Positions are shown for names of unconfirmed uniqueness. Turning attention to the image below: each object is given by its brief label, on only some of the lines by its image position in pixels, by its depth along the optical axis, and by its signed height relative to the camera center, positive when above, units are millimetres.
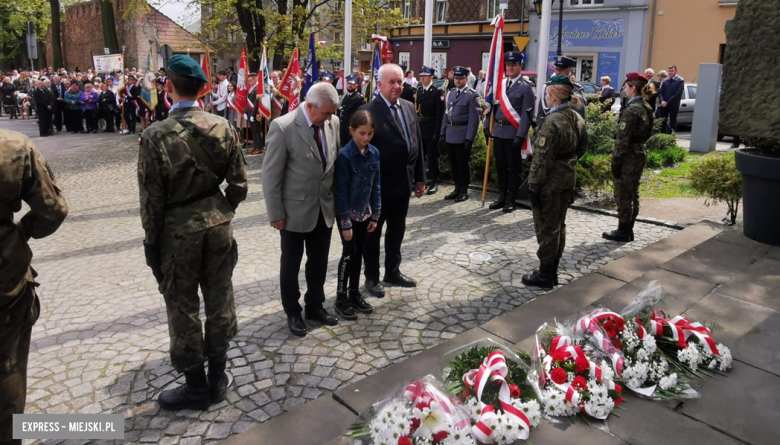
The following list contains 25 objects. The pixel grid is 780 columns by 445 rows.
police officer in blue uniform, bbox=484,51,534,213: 8023 -398
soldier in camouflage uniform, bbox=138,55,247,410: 3062 -675
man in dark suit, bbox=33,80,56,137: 17719 -216
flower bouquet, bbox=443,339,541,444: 2414 -1324
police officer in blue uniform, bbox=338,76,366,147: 9240 +33
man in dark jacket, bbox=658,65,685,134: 16031 +338
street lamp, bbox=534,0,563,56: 21025 +3660
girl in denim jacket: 4371 -790
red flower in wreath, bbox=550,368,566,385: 2760 -1313
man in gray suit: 4023 -584
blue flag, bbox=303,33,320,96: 11172 +637
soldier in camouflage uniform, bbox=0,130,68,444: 2537 -672
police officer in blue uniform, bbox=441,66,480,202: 8828 -332
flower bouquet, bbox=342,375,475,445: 2305 -1309
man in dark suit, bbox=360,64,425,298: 4941 -441
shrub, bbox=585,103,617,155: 9961 -501
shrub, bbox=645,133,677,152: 12180 -753
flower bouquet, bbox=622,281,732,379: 3162 -1348
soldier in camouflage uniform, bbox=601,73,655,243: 6590 -501
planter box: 5461 -849
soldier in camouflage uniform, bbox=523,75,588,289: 5145 -606
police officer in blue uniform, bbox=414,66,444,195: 9695 -180
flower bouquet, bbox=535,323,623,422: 2686 -1345
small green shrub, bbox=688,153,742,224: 6812 -880
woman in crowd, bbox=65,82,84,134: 18984 -353
